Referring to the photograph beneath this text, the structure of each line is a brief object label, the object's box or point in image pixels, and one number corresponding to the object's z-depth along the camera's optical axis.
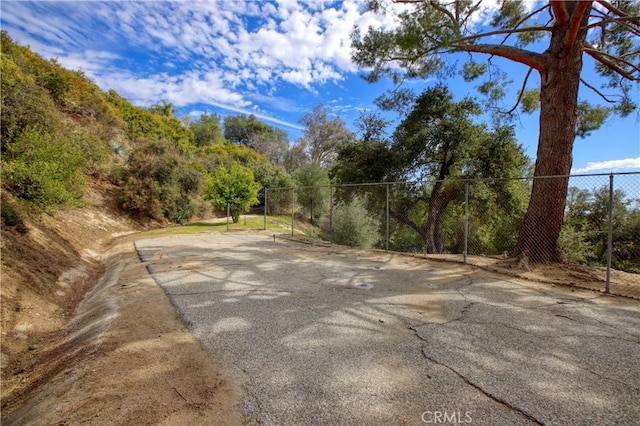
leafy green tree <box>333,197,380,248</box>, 16.73
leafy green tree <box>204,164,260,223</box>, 17.06
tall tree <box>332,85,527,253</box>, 11.06
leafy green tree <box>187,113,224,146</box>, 38.12
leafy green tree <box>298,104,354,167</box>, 38.44
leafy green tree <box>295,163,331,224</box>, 22.96
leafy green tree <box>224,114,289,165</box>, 41.06
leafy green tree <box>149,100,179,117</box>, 39.78
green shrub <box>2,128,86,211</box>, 5.95
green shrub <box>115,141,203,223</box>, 15.76
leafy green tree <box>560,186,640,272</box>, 12.18
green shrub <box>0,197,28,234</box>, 5.71
